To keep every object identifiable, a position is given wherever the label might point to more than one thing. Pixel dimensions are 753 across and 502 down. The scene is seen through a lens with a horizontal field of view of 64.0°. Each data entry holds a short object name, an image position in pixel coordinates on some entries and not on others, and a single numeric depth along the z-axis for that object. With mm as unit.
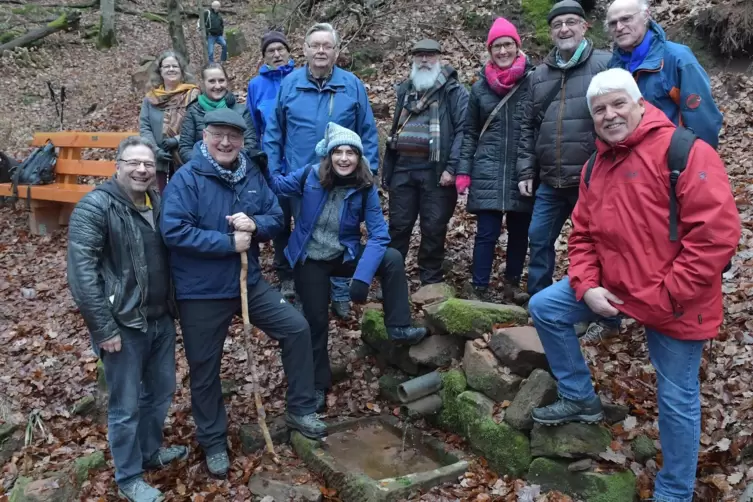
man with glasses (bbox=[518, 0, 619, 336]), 4492
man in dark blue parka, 4109
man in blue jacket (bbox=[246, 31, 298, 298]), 6008
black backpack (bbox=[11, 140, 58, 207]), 9156
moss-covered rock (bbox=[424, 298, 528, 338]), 4840
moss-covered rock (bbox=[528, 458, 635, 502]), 3760
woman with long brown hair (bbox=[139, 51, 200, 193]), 6227
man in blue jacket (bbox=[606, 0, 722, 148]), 3959
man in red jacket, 3004
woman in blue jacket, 4598
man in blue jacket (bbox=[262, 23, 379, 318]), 5297
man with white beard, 5352
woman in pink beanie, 5055
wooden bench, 8469
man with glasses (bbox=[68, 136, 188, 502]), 3719
